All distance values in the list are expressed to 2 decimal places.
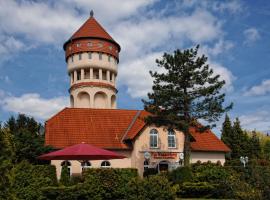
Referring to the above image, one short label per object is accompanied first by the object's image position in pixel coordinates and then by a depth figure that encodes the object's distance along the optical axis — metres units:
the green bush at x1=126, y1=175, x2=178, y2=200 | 16.02
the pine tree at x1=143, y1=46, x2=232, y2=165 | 30.61
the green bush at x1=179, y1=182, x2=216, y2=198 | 22.83
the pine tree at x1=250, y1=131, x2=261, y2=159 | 58.21
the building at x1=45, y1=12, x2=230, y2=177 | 35.97
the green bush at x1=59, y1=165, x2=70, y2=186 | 26.57
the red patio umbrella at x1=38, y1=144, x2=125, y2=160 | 21.25
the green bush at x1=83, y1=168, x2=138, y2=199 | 18.39
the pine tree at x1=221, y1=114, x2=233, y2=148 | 58.94
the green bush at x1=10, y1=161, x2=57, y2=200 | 15.13
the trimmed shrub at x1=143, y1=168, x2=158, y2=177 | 34.62
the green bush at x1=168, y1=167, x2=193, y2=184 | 26.27
